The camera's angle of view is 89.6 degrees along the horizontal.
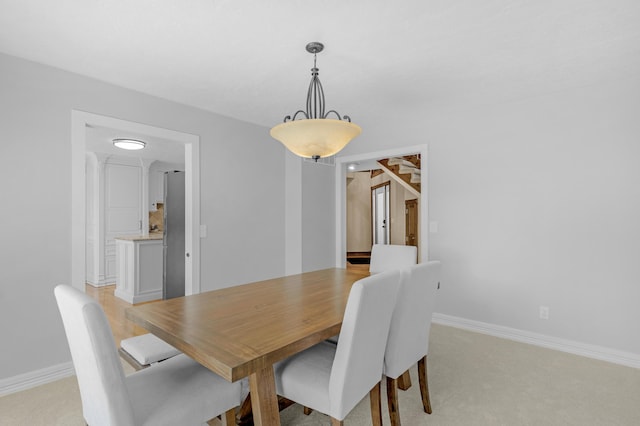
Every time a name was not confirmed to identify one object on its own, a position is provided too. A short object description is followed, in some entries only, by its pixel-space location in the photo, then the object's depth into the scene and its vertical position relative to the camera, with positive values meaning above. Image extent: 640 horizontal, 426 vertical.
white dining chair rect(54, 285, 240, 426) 1.03 -0.68
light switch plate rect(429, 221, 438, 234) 3.54 -0.11
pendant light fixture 1.75 +0.47
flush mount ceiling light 4.21 +1.01
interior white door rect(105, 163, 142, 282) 5.46 +0.25
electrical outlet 2.91 -0.87
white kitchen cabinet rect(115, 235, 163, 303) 4.33 -0.67
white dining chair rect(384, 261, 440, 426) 1.64 -0.56
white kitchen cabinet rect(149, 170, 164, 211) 6.22 +0.61
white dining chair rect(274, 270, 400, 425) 1.29 -0.66
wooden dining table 1.17 -0.48
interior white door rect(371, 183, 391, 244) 8.20 +0.09
